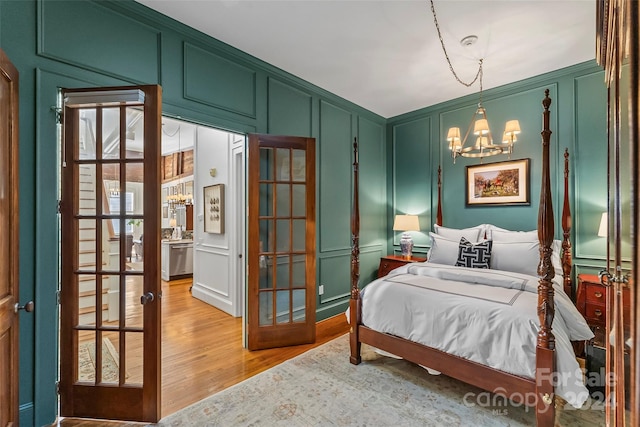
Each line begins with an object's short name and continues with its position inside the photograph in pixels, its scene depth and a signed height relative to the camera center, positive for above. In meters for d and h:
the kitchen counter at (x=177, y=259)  6.21 -0.99
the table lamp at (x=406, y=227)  4.37 -0.21
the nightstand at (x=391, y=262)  4.26 -0.72
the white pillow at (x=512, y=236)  3.17 -0.26
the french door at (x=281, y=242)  3.05 -0.31
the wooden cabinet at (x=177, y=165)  7.36 +1.22
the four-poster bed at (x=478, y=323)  1.79 -0.81
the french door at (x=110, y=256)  1.95 -0.29
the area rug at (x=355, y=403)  1.98 -1.38
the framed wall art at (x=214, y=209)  4.41 +0.06
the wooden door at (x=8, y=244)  1.42 -0.16
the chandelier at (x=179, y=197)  7.22 +0.38
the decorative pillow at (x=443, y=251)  3.48 -0.46
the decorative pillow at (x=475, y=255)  3.16 -0.46
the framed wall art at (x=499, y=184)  3.71 +0.38
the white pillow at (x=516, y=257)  2.96 -0.45
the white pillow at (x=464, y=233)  3.61 -0.26
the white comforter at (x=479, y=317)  1.85 -0.76
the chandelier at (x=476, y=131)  2.79 +0.88
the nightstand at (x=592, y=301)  2.75 -0.84
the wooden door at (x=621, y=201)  0.64 +0.03
